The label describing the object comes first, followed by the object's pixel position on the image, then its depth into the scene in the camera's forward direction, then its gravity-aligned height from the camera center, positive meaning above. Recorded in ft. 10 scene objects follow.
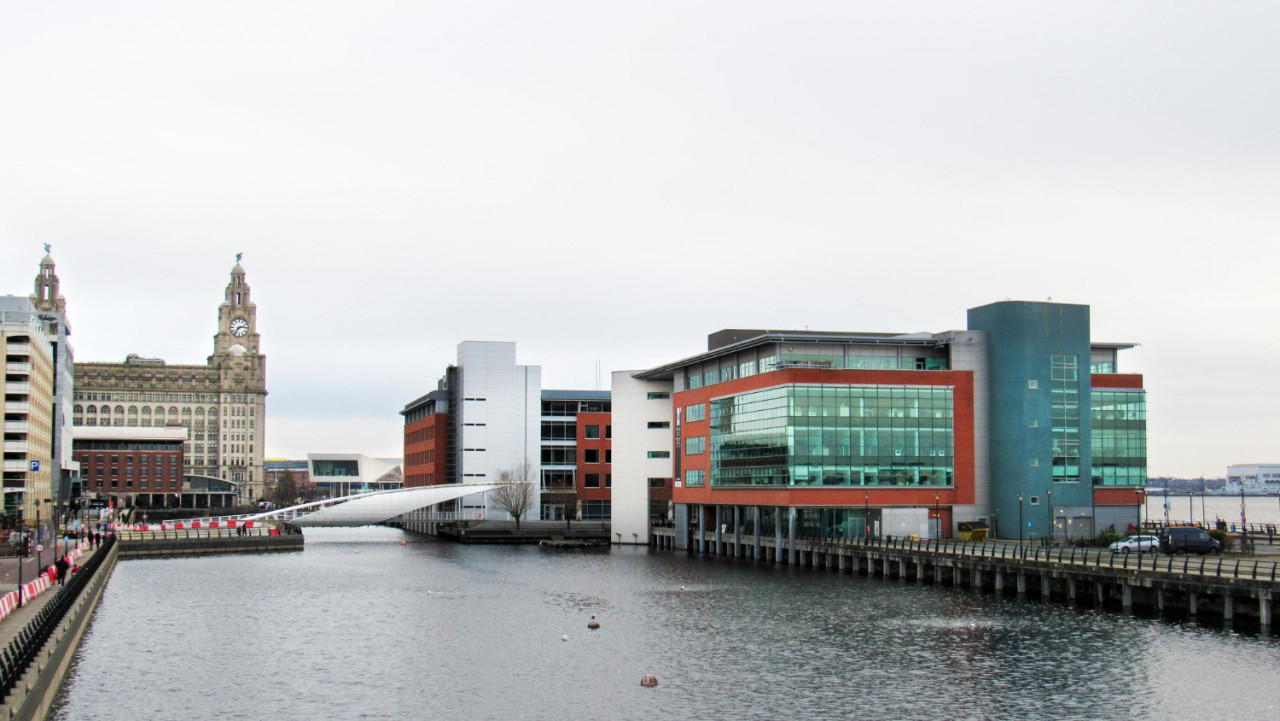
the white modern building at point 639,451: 424.05 -4.89
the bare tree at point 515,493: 499.92 -22.84
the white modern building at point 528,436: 531.09 +0.50
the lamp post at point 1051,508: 301.84 -18.20
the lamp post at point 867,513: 306.62 -19.38
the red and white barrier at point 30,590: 164.66 -23.27
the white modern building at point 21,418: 409.90 +7.43
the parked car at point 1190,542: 255.91 -22.50
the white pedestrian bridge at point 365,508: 461.37 -26.72
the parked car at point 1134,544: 258.57 -23.46
